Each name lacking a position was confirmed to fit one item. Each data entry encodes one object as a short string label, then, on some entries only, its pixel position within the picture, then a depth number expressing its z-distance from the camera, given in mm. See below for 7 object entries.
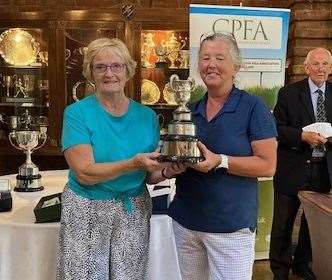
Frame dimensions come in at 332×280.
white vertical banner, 2986
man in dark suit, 2775
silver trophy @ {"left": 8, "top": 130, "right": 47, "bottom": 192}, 2416
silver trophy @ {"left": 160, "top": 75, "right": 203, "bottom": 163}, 1455
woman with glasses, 1528
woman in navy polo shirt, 1509
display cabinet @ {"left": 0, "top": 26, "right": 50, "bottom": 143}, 4043
